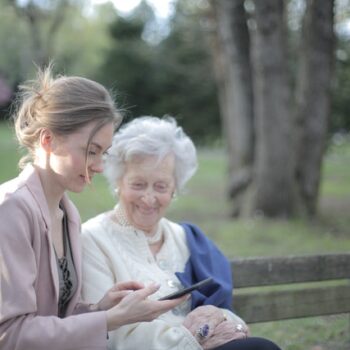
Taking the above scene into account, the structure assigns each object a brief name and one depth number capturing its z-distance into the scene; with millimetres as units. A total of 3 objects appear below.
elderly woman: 3004
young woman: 2307
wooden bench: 3725
